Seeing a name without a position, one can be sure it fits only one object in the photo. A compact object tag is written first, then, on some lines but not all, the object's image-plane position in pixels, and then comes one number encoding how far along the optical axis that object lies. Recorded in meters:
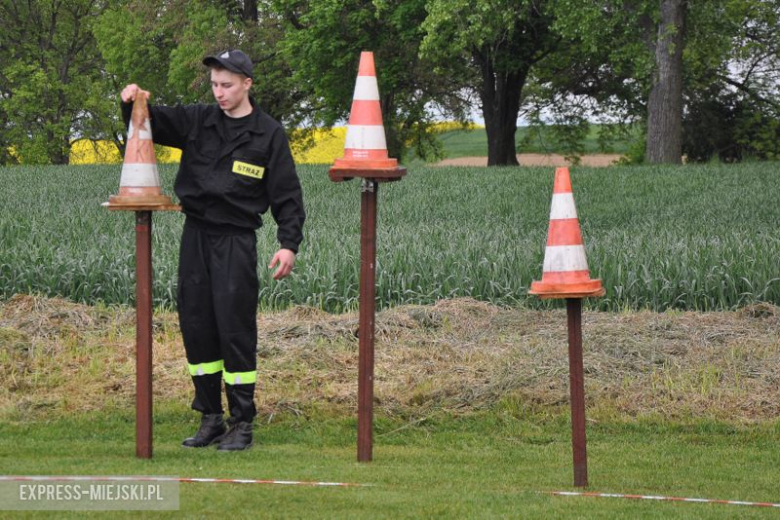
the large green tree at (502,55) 62.36
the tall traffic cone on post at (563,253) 10.50
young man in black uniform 12.23
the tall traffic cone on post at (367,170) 11.51
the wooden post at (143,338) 11.86
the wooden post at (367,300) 11.59
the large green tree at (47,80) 106.01
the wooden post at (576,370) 10.62
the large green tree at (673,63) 60.73
